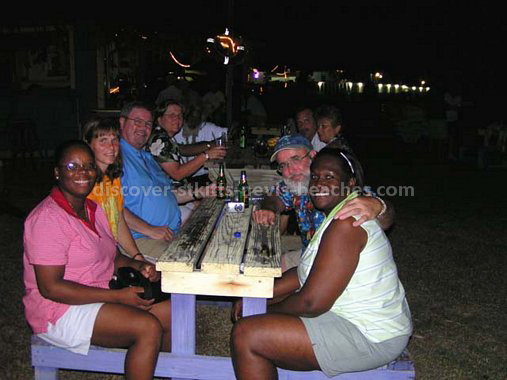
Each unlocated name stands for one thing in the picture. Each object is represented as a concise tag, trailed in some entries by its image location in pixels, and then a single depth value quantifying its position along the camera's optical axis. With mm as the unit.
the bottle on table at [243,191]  4112
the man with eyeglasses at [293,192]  3648
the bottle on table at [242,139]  7992
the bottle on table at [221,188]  4414
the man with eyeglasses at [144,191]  3980
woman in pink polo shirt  2621
